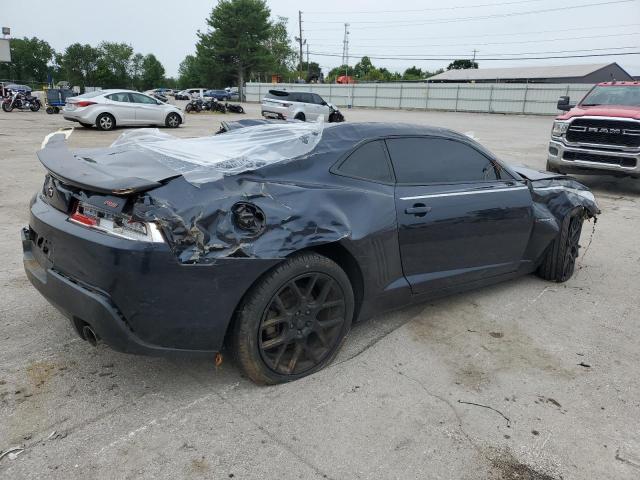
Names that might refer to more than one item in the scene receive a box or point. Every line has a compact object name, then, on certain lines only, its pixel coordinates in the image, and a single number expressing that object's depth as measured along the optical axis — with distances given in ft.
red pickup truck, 29.50
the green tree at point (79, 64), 289.74
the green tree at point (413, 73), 303.33
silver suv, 78.23
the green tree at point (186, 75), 328.58
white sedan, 55.62
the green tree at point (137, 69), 356.93
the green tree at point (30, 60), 320.29
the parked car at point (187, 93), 198.12
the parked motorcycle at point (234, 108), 100.63
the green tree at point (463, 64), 317.83
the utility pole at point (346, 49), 319.47
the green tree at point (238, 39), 199.31
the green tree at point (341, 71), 339.65
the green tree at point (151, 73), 362.88
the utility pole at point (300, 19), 259.60
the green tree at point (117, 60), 324.60
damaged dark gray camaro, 8.12
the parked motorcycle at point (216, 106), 99.55
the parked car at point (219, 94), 191.11
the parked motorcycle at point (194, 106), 95.91
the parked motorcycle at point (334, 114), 81.70
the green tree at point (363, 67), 345.04
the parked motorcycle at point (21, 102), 81.46
